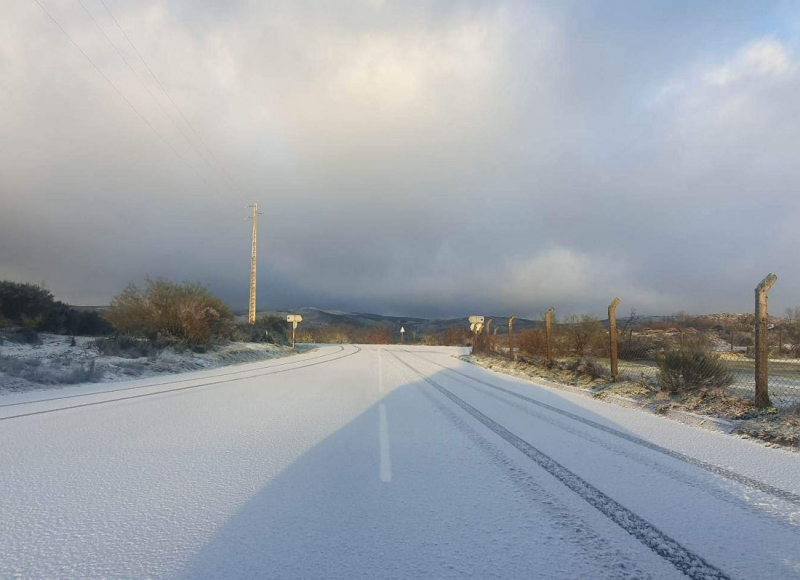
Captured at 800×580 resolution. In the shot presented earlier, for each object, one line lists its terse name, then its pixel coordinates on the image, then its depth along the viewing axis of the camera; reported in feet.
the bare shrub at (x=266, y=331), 134.51
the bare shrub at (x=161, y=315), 90.02
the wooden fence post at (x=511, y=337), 85.40
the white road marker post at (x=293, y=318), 163.73
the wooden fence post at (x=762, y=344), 31.19
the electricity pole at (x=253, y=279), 147.74
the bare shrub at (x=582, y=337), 104.83
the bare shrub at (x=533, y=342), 90.22
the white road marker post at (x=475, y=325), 127.75
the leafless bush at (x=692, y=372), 40.41
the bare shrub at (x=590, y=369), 54.39
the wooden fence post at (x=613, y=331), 47.95
